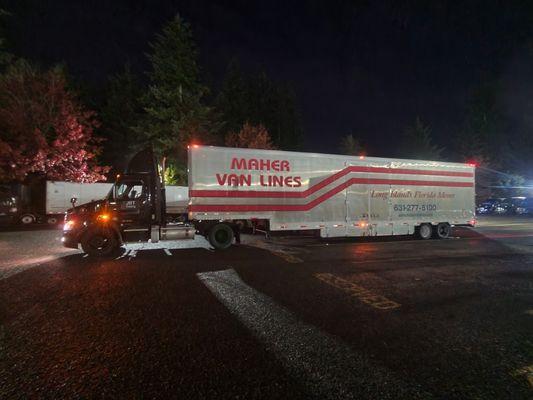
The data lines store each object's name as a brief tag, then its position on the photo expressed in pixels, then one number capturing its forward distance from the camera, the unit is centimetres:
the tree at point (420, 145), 5916
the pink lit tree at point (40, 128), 2548
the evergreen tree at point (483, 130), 5672
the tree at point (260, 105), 5497
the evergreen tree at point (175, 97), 3628
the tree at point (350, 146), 5684
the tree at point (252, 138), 3875
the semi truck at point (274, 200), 1162
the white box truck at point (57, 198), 2445
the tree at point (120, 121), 4206
